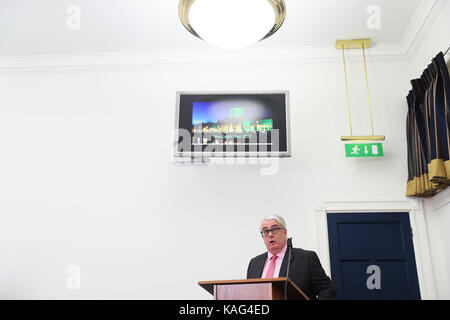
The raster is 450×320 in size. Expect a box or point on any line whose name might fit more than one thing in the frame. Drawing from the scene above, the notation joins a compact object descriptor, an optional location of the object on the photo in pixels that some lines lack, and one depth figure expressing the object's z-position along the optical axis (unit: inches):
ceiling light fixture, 108.3
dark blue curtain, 127.1
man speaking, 112.5
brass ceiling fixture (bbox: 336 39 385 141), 166.0
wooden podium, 78.3
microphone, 89.3
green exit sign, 154.5
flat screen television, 153.0
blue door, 143.6
